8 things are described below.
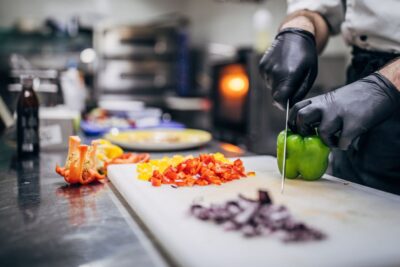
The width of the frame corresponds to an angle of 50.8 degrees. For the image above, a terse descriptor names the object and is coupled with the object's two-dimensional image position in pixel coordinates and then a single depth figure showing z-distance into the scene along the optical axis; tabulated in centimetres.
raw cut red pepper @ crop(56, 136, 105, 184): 112
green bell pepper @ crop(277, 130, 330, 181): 115
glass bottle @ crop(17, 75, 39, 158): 150
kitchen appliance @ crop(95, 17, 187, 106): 495
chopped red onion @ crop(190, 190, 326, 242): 69
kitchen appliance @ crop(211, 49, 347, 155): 291
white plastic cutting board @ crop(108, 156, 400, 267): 63
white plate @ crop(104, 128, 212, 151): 171
